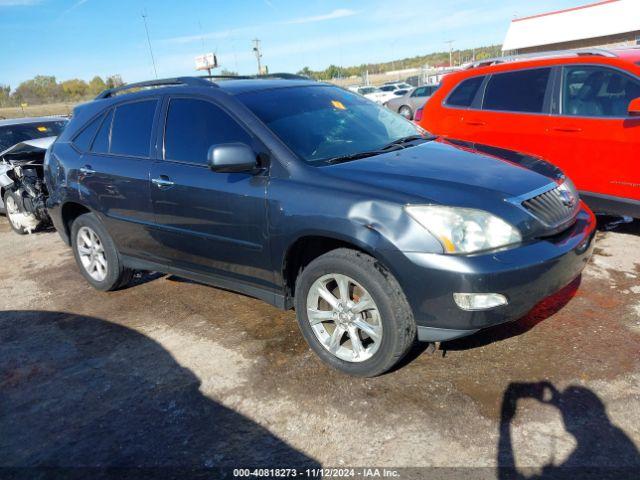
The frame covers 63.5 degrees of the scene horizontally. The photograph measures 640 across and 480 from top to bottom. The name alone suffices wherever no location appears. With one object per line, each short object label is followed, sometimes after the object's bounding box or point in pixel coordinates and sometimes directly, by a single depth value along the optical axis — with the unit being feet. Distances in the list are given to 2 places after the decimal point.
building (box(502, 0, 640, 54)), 92.32
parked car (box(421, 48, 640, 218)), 15.38
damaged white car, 23.12
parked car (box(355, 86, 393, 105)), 97.20
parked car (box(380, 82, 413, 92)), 105.19
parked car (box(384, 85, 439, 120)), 64.80
